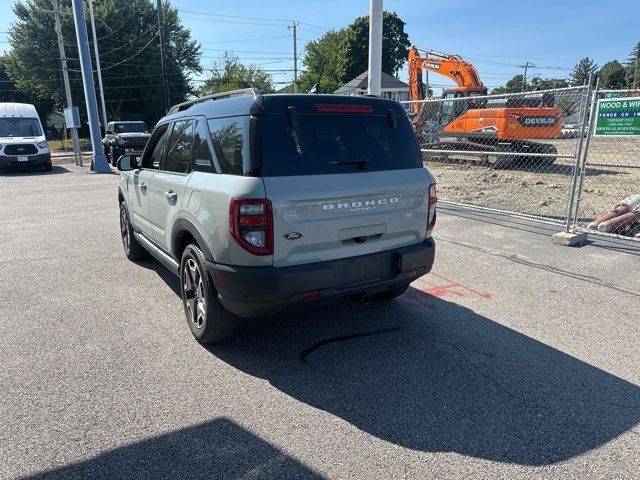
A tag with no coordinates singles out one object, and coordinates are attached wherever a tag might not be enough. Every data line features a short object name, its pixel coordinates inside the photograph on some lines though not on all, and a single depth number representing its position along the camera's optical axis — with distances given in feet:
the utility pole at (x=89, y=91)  58.18
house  154.61
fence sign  20.29
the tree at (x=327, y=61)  220.23
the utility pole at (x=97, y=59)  110.11
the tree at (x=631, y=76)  227.40
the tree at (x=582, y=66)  346.33
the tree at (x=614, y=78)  262.67
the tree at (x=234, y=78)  187.21
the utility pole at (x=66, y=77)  69.31
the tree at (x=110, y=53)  143.54
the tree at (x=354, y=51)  210.38
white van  60.29
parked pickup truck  63.36
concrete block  22.35
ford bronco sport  10.71
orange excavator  53.21
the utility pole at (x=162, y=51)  102.54
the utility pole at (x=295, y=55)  166.96
